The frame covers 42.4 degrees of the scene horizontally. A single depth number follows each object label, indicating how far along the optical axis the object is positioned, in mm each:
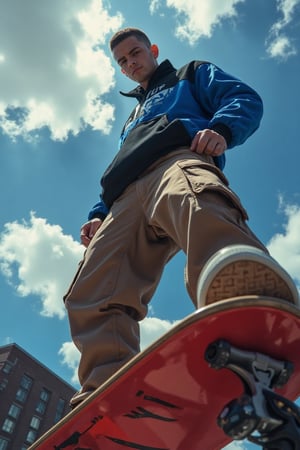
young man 1213
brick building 41469
